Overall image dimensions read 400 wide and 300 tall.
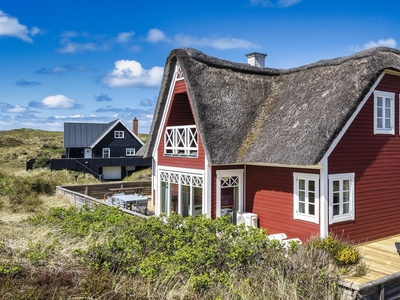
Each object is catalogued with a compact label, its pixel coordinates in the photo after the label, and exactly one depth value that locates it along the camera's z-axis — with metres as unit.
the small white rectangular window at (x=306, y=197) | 11.23
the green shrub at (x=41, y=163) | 39.44
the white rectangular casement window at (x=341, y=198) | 11.19
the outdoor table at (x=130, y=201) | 17.66
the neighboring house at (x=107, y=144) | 41.06
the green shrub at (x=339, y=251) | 9.33
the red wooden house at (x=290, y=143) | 11.33
